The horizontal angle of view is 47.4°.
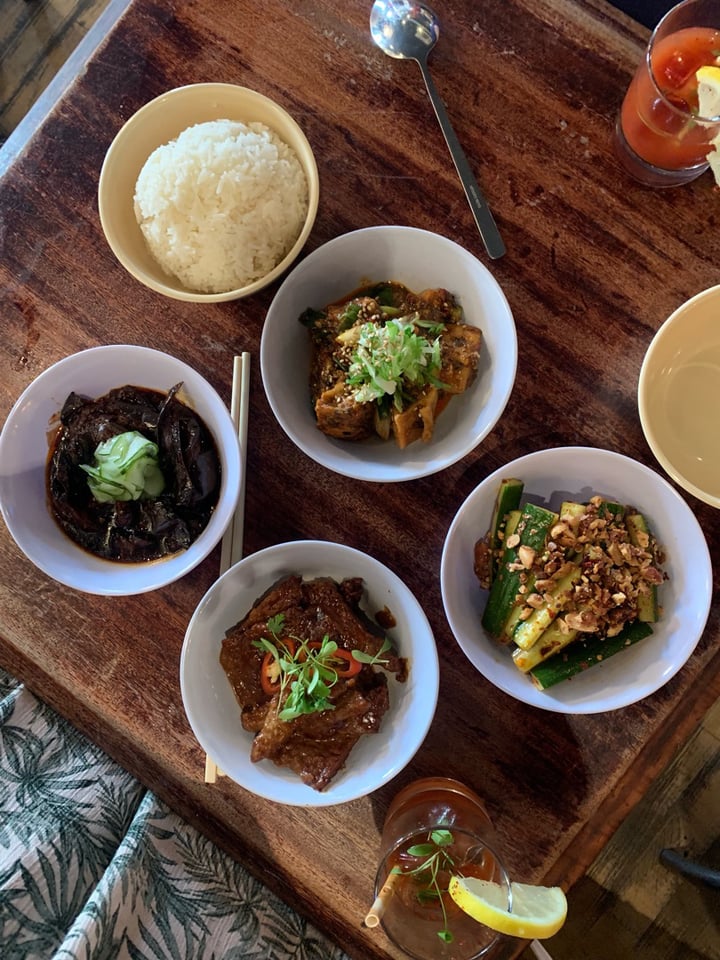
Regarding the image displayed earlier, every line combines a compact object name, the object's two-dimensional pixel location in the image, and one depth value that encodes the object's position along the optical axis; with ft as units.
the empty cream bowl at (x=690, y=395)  1.68
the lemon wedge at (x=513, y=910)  1.37
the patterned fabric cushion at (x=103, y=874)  1.60
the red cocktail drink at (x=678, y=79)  1.61
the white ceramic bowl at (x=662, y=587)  1.59
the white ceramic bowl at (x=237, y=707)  1.60
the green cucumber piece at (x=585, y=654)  1.64
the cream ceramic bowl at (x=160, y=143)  1.69
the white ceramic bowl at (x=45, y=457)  1.64
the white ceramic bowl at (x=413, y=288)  1.63
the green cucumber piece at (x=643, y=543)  1.63
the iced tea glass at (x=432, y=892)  1.53
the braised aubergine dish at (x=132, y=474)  1.66
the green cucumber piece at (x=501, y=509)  1.65
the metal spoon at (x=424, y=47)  1.75
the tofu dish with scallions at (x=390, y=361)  1.62
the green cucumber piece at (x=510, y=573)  1.64
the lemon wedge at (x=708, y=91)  1.57
